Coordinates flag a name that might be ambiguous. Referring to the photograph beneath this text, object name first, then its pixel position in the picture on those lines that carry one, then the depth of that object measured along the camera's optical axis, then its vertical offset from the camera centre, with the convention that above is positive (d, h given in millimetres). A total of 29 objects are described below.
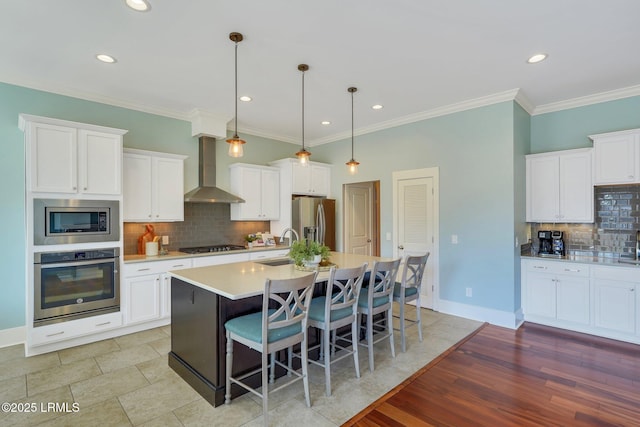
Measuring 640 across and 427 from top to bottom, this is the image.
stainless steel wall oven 3265 -734
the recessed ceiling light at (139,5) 2287 +1561
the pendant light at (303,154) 3318 +676
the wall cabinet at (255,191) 5256 +432
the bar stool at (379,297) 2953 -813
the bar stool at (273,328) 2133 -809
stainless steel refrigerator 5535 -43
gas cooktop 4586 -494
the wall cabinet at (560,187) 4031 +359
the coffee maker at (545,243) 4383 -412
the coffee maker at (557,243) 4285 -402
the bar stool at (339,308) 2541 -808
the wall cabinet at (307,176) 5663 +732
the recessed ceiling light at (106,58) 3066 +1574
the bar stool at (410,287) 3334 -806
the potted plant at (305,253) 3041 -366
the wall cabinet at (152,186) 4094 +415
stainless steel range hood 4809 +657
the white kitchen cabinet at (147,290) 3809 -914
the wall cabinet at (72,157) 3209 +661
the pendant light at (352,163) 3910 +646
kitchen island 2422 -828
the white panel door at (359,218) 6113 -60
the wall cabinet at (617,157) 3682 +670
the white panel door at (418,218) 4762 -52
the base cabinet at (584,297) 3574 -1025
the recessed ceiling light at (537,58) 3093 +1552
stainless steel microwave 3254 -37
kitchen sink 3535 -527
